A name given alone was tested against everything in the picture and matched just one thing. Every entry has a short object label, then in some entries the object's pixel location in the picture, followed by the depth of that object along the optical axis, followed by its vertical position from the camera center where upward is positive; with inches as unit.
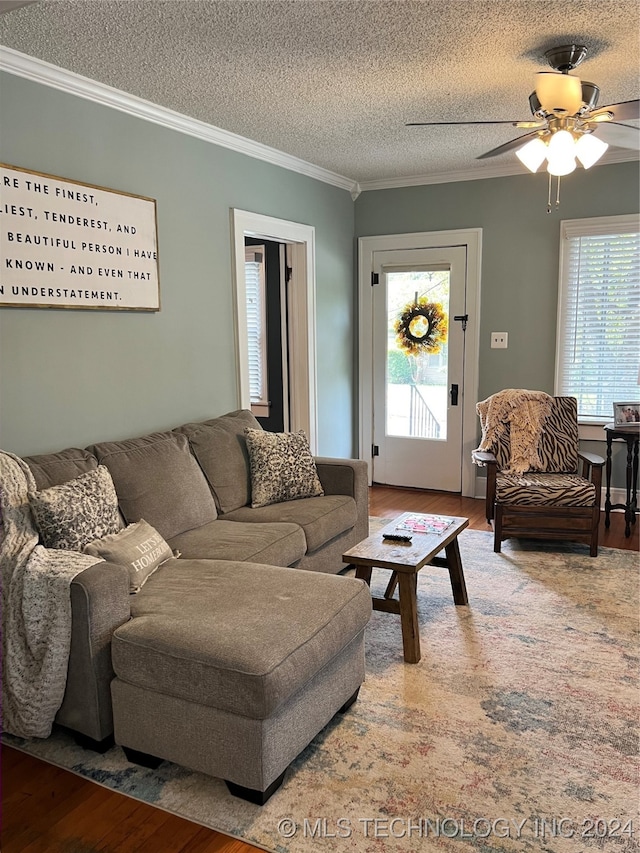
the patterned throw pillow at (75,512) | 97.1 -24.7
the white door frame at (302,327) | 196.7 +3.9
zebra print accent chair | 157.6 -38.0
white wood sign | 113.1 +17.6
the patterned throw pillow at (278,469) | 145.6 -27.6
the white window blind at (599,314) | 189.2 +6.7
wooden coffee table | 110.4 -36.0
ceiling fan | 111.7 +37.7
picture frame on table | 180.4 -20.0
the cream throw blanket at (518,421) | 175.5 -21.5
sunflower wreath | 216.2 +3.8
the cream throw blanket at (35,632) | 86.2 -36.7
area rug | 76.1 -53.3
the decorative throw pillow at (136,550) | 98.5 -30.7
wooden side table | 174.2 -33.9
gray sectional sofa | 77.9 -37.7
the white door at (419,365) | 214.2 -8.4
